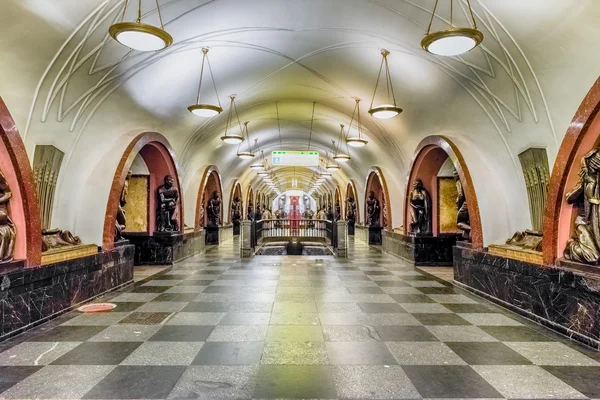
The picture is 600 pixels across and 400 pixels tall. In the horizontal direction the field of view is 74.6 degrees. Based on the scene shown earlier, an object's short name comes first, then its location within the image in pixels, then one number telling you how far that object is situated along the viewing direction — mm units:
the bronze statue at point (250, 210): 28298
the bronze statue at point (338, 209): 27711
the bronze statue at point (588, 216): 4387
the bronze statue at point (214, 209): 17156
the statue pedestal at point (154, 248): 10266
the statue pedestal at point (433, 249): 10359
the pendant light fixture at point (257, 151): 17528
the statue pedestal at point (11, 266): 4383
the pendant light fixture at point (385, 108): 7666
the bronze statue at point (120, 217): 7790
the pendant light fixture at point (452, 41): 4361
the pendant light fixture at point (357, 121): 11542
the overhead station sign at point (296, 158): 15664
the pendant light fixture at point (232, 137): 11014
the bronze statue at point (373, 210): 17422
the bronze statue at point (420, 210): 10547
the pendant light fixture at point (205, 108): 7734
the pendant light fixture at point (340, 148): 14725
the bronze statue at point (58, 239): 6143
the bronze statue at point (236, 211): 22844
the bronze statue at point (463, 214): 8170
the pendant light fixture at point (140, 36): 4355
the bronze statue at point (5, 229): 4496
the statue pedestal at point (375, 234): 17609
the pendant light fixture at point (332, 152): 18170
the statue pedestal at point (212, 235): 17375
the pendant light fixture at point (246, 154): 13609
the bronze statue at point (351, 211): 23203
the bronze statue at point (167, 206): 10492
